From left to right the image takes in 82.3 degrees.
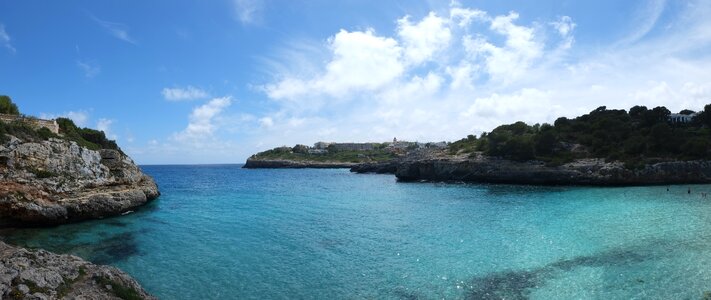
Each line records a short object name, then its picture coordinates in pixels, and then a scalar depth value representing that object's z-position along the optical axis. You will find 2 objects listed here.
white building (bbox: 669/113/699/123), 79.86
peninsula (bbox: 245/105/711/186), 58.25
